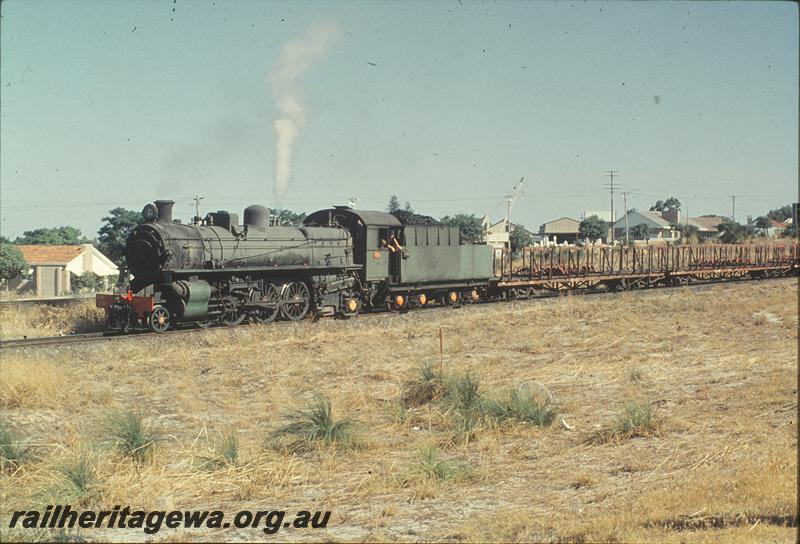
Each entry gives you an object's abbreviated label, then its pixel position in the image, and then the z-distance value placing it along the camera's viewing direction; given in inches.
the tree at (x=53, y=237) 3643.9
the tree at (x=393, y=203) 4765.3
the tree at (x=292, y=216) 2852.9
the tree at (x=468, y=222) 3348.9
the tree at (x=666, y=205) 6673.2
